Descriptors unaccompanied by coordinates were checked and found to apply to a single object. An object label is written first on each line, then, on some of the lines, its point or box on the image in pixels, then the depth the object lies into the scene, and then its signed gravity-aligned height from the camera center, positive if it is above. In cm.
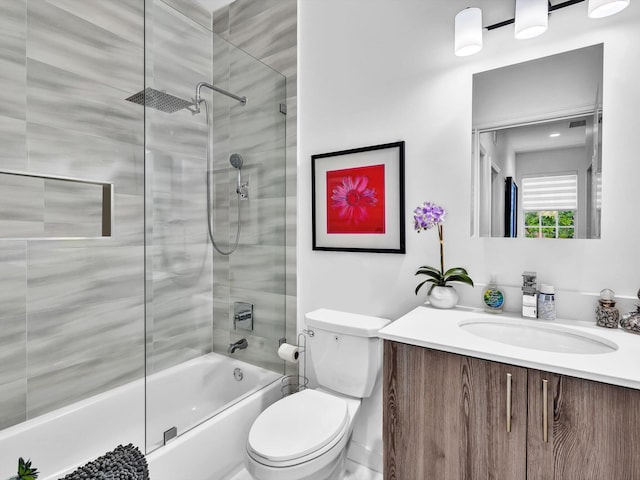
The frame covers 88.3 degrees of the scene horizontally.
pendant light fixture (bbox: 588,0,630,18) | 112 +79
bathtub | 139 -89
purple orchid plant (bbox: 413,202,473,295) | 144 +0
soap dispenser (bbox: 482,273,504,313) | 137 -25
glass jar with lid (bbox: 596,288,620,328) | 116 -26
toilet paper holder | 202 -89
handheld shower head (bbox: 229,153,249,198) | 184 +38
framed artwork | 168 +20
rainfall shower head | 142 +60
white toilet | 119 -76
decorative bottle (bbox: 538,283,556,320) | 126 -25
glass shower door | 143 +9
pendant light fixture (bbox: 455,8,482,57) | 136 +86
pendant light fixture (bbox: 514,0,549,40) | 124 +83
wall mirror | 124 +36
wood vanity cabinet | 85 -54
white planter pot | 143 -26
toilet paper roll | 187 -66
